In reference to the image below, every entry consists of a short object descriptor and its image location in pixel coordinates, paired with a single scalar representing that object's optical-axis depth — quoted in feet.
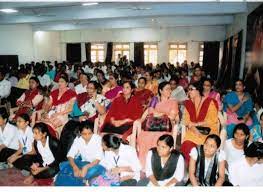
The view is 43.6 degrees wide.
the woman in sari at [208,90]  14.99
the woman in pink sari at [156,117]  12.34
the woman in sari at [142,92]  18.98
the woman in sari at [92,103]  15.16
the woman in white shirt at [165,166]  9.81
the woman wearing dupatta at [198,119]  12.30
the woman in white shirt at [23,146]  12.85
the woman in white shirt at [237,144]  10.73
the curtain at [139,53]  53.11
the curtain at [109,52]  54.68
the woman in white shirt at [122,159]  10.58
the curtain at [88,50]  56.13
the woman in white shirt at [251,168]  9.71
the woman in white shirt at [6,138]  13.84
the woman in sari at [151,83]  21.88
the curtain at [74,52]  56.70
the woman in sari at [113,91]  18.28
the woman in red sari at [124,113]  13.55
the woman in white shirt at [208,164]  9.73
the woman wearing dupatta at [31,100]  16.74
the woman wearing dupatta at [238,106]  14.77
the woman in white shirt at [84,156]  11.13
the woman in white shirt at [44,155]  11.97
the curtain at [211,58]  49.65
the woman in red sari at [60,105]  15.03
